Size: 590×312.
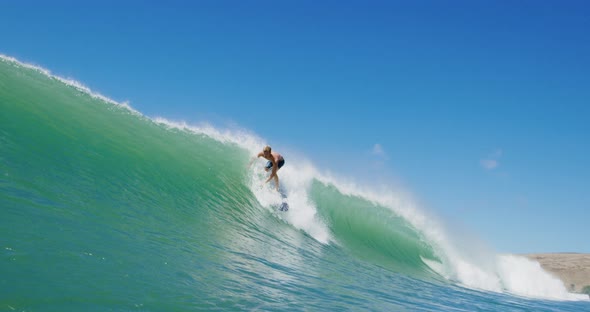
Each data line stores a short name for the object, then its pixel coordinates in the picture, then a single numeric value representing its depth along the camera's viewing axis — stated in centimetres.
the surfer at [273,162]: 1125
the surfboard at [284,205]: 1121
